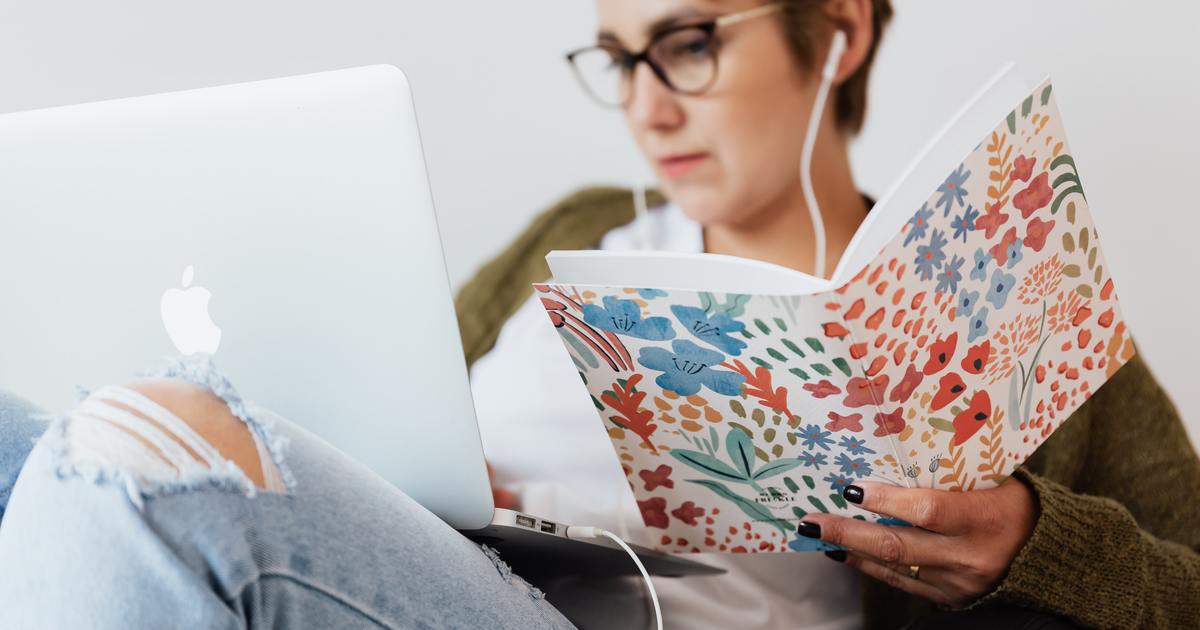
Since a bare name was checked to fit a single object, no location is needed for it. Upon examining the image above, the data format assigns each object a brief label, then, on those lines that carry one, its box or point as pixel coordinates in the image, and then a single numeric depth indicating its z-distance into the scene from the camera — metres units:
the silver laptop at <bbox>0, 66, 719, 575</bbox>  0.65
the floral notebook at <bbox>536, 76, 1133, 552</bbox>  0.65
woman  0.51
